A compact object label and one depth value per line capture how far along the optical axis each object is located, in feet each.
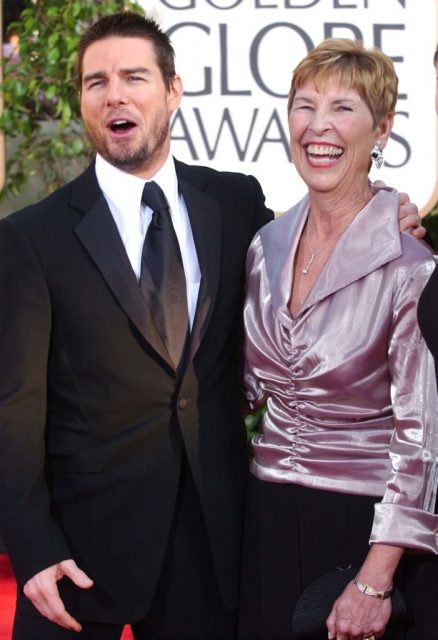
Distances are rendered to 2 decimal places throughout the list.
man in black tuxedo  6.88
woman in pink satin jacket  6.47
